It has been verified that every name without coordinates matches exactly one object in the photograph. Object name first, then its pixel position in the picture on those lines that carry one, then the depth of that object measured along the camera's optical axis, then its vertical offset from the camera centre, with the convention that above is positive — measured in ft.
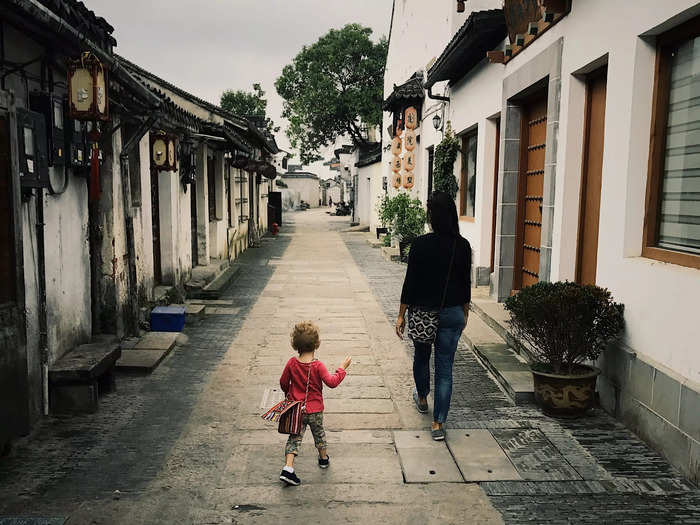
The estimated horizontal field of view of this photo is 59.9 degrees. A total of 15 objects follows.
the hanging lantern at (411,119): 52.95 +6.48
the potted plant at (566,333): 16.16 -3.69
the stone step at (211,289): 35.04 -5.74
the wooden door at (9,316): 13.69 -2.93
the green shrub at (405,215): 53.31 -1.95
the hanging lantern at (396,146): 58.08 +4.55
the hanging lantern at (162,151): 27.96 +1.79
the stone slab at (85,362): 16.99 -5.02
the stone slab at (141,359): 21.13 -6.05
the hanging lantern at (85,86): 15.81 +2.69
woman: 15.40 -2.27
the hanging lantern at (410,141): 53.93 +4.64
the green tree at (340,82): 110.83 +20.43
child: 13.26 -4.12
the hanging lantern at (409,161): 54.63 +2.90
